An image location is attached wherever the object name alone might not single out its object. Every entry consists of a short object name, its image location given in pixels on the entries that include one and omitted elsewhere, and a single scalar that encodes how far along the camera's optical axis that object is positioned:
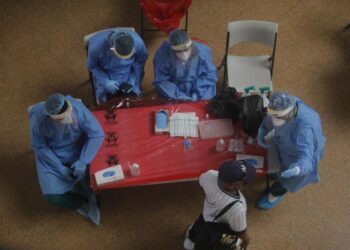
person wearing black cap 3.09
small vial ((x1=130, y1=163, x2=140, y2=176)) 3.66
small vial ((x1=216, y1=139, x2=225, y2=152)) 3.79
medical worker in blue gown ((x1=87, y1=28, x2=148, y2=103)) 4.32
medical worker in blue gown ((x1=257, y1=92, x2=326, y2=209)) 3.48
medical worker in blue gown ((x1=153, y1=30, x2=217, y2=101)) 4.33
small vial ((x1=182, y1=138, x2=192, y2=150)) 3.85
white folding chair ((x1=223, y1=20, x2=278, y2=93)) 4.54
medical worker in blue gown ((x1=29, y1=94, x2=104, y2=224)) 3.71
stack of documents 3.92
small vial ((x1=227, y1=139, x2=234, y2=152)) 3.83
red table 3.71
